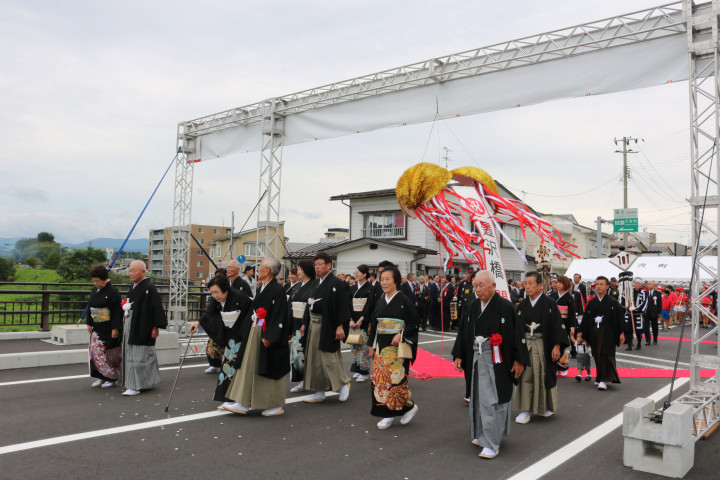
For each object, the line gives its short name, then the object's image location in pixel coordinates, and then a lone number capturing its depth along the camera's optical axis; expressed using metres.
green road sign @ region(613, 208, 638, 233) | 27.44
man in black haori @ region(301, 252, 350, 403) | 6.51
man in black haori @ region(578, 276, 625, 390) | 7.63
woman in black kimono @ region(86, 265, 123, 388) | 6.79
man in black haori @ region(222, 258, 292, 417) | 5.63
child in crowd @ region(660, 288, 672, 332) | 19.64
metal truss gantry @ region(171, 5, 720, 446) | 5.84
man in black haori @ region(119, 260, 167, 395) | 6.58
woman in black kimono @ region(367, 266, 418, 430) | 5.35
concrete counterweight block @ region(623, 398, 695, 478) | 4.14
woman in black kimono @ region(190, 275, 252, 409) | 5.91
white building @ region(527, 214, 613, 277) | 42.09
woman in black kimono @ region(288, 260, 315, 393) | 6.62
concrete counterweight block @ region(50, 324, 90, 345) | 9.73
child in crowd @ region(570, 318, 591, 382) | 8.21
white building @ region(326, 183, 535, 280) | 24.08
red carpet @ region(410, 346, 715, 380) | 8.41
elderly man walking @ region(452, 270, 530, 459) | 4.63
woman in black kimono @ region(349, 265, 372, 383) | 7.90
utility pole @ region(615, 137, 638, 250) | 30.48
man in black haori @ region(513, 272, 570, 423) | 5.77
